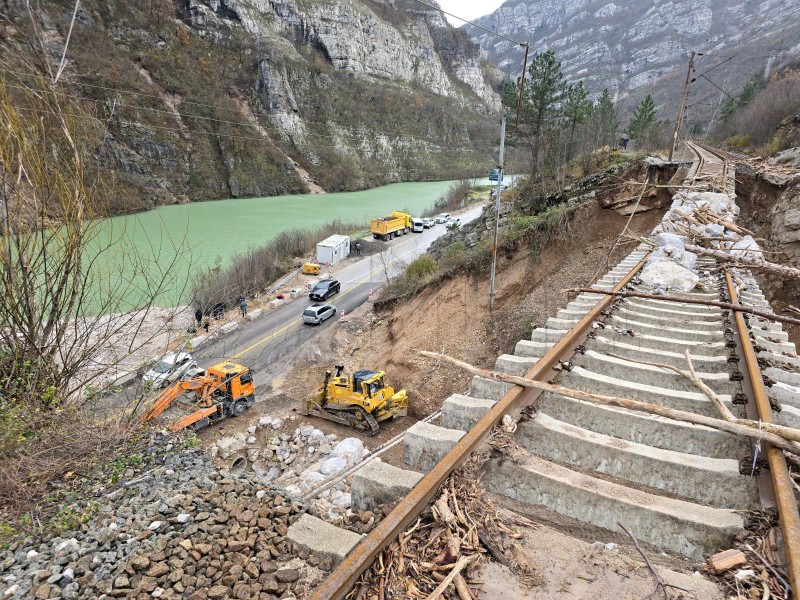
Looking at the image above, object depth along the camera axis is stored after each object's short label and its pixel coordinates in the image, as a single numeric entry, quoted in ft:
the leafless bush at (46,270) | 14.46
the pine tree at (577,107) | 118.11
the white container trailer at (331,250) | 114.83
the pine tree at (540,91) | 95.71
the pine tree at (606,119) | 144.99
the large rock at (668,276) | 20.40
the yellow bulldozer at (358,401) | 44.81
